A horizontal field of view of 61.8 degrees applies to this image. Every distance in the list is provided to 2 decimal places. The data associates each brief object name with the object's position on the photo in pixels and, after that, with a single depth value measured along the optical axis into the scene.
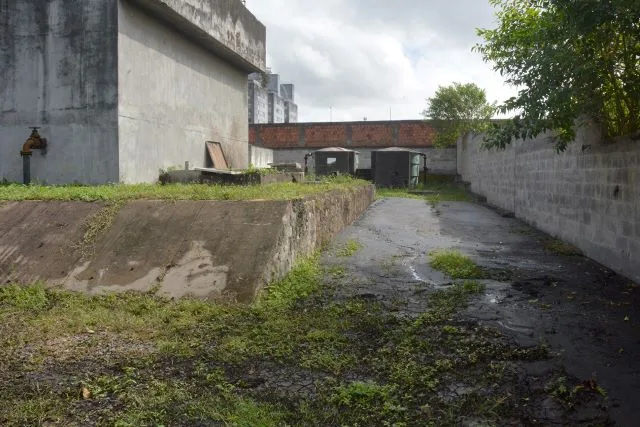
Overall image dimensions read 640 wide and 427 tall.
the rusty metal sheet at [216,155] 11.94
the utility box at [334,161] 24.84
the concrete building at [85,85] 8.49
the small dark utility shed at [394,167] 24.08
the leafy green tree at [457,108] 29.00
